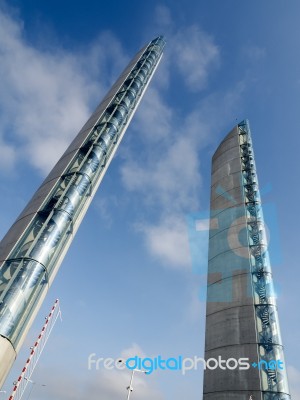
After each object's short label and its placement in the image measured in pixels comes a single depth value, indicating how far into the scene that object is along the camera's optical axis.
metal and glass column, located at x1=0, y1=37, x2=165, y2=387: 12.93
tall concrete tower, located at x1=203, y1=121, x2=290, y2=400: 21.55
